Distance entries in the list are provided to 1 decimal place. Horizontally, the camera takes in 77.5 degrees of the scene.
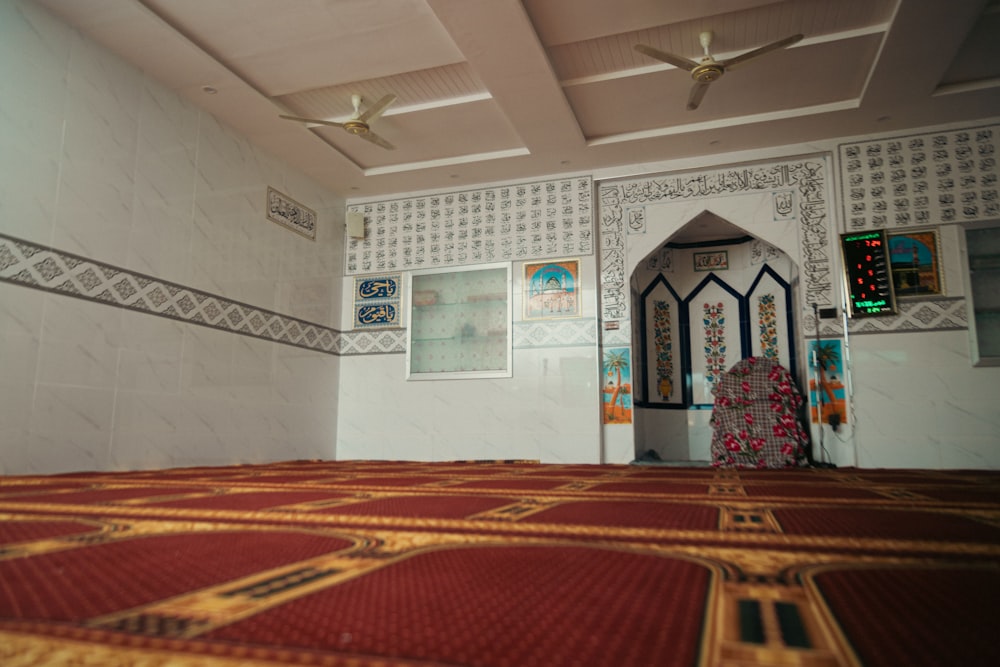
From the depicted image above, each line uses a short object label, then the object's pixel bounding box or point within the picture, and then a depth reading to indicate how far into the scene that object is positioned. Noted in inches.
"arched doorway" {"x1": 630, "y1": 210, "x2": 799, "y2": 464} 243.1
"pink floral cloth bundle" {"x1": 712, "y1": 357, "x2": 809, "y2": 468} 192.4
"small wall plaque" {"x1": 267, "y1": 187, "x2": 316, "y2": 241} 209.8
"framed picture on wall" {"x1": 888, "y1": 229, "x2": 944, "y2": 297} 185.2
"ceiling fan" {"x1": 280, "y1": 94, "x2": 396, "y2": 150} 168.2
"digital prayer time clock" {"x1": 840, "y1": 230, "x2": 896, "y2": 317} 187.2
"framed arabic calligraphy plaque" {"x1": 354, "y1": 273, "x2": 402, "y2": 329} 237.6
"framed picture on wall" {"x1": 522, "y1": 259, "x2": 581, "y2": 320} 217.2
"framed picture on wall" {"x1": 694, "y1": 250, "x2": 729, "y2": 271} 257.8
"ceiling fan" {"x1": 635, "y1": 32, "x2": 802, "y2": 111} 139.5
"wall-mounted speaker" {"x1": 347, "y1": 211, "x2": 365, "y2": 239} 243.3
